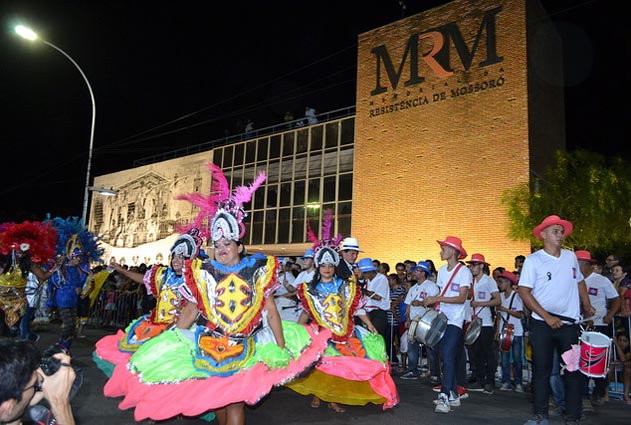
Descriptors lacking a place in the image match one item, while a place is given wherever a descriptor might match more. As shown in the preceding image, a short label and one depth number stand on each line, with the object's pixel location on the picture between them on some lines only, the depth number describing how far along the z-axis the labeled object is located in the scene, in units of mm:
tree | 16344
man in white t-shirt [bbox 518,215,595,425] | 5391
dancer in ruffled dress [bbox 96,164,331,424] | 4289
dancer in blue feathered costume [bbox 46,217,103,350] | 9328
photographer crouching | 2191
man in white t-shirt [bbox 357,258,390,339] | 10055
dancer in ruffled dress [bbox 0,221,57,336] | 8375
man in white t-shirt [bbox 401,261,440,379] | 9492
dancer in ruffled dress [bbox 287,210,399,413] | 6133
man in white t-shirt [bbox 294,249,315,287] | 9988
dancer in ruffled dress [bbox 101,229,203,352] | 6301
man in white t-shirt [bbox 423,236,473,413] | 6719
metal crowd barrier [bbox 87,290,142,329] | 16641
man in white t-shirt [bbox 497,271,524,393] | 8727
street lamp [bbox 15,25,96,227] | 15602
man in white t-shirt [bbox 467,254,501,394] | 8492
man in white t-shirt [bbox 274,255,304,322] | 11405
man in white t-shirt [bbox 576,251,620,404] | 7703
